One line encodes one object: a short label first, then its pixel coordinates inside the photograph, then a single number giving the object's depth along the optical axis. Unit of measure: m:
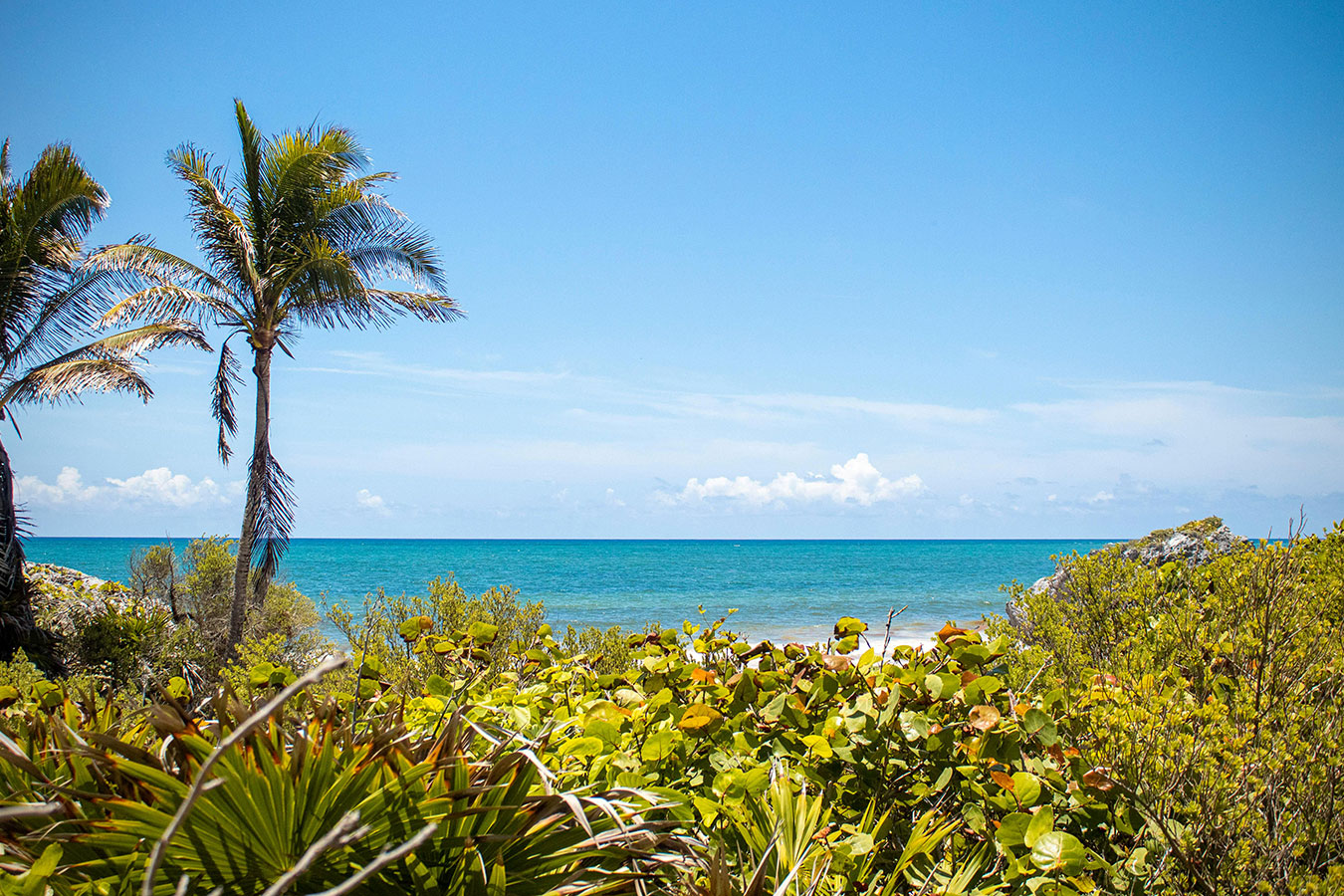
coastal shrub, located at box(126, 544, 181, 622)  15.91
